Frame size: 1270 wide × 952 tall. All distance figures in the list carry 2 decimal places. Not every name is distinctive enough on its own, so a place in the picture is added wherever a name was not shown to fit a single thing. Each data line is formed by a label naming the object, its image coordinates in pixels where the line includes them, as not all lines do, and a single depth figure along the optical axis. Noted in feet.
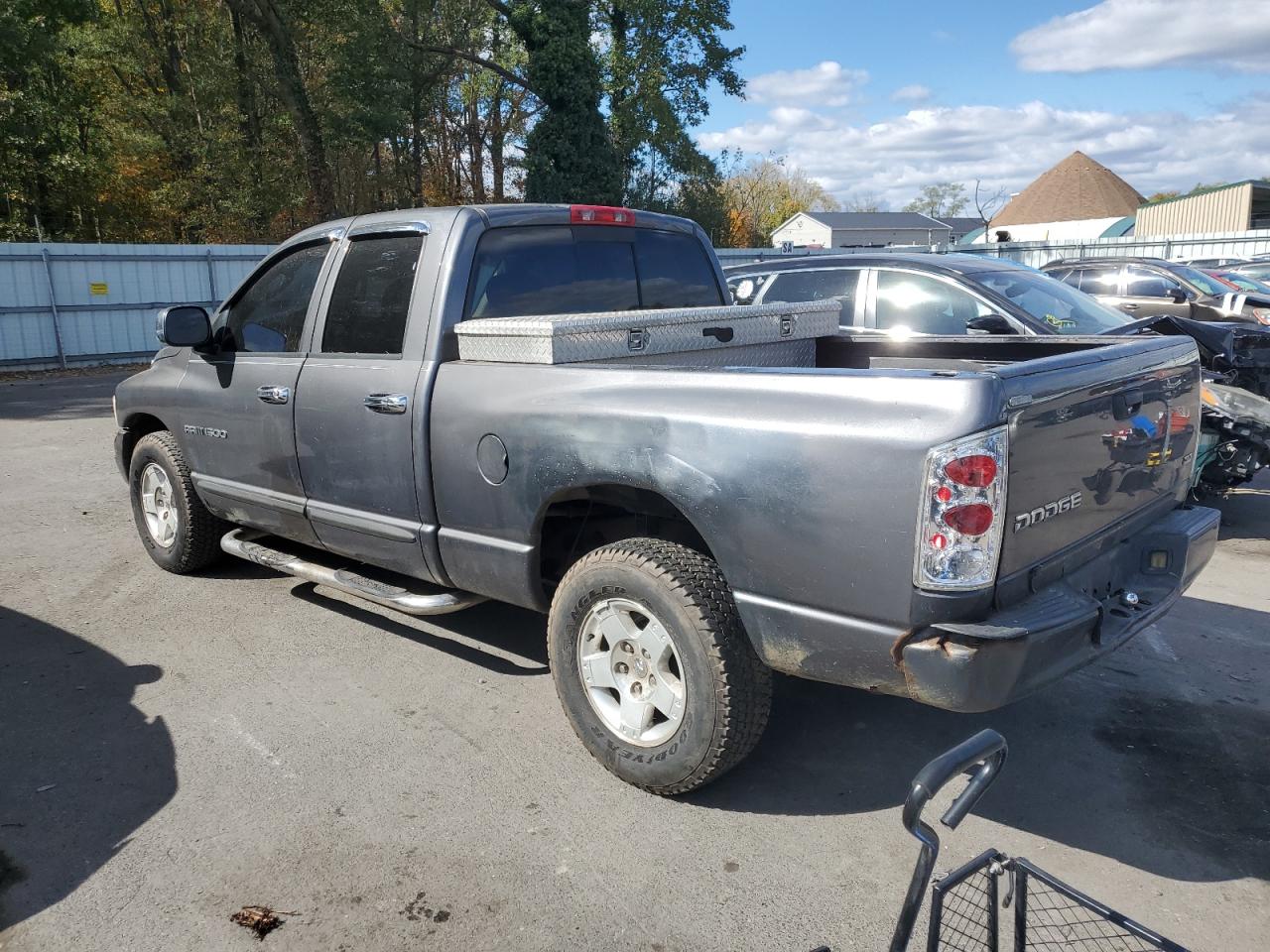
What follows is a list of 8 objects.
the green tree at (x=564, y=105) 84.79
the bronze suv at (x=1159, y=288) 40.96
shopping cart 5.85
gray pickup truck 8.76
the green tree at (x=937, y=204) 343.67
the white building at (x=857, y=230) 254.88
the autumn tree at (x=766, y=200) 202.01
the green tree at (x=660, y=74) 103.81
